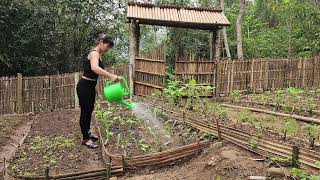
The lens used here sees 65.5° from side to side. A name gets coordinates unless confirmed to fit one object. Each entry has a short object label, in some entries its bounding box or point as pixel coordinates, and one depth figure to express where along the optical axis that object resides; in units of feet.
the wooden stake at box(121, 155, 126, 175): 9.68
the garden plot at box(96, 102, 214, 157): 11.55
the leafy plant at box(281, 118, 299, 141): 11.00
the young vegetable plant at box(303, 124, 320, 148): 9.36
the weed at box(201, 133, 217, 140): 11.01
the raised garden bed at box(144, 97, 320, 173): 7.95
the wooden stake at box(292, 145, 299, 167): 8.00
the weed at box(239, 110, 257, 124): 13.27
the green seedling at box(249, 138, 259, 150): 9.15
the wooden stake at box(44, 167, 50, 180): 9.24
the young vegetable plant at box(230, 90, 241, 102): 20.58
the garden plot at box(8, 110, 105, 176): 11.04
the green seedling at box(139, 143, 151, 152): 11.38
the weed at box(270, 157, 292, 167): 8.23
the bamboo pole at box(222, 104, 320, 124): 13.49
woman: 11.81
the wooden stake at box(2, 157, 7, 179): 10.54
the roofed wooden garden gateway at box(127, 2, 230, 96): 22.97
